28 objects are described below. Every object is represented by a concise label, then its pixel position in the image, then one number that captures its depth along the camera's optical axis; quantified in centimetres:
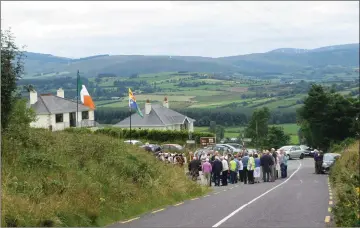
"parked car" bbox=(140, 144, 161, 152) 4636
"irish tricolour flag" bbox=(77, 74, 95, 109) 5065
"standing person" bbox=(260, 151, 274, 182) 3475
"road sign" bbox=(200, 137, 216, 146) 5483
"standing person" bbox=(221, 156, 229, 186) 3388
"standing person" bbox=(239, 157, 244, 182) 3534
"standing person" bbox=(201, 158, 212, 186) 3266
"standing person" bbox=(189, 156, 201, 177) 3262
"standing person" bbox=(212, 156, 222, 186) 3328
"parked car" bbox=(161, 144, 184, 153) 5092
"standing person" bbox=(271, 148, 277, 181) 3644
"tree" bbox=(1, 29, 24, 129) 1972
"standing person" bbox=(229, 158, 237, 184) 3497
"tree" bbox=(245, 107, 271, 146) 10929
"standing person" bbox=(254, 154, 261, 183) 3503
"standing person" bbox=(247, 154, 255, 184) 3481
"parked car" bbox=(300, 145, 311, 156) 6907
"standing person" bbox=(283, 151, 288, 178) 3825
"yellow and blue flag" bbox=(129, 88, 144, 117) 5442
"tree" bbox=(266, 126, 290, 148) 9567
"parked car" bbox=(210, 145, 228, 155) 5554
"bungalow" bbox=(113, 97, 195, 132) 9569
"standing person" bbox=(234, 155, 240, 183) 3519
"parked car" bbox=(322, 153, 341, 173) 4059
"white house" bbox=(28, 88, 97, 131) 8075
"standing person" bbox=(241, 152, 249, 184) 3485
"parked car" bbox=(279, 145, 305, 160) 6556
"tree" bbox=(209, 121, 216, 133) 10456
